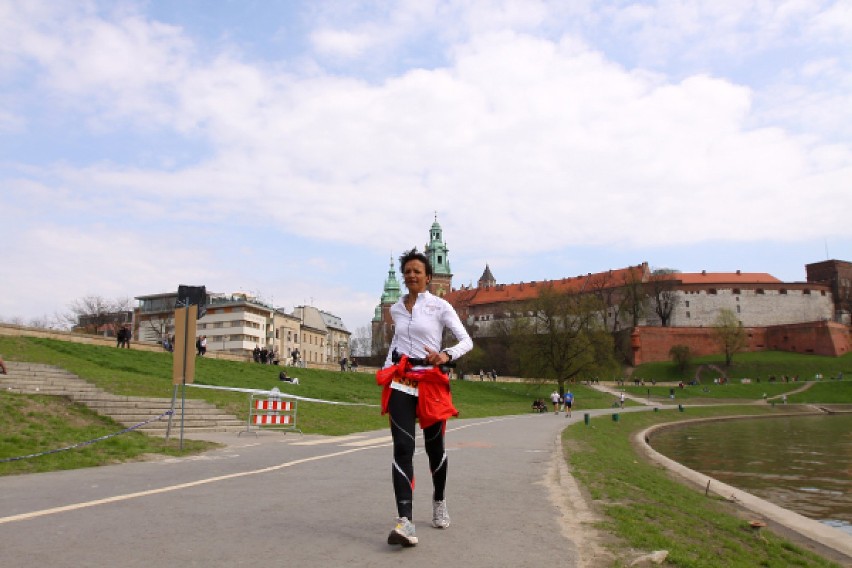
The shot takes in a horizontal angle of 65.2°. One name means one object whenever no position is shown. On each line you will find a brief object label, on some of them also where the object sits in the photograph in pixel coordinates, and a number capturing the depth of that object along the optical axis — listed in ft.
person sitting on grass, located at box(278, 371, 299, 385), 121.19
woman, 16.69
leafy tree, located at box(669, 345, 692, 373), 313.32
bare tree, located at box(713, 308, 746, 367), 319.88
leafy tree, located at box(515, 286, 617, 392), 189.16
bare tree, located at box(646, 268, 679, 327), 374.02
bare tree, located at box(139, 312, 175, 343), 349.00
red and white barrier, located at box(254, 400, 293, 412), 55.57
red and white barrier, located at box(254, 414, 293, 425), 54.75
